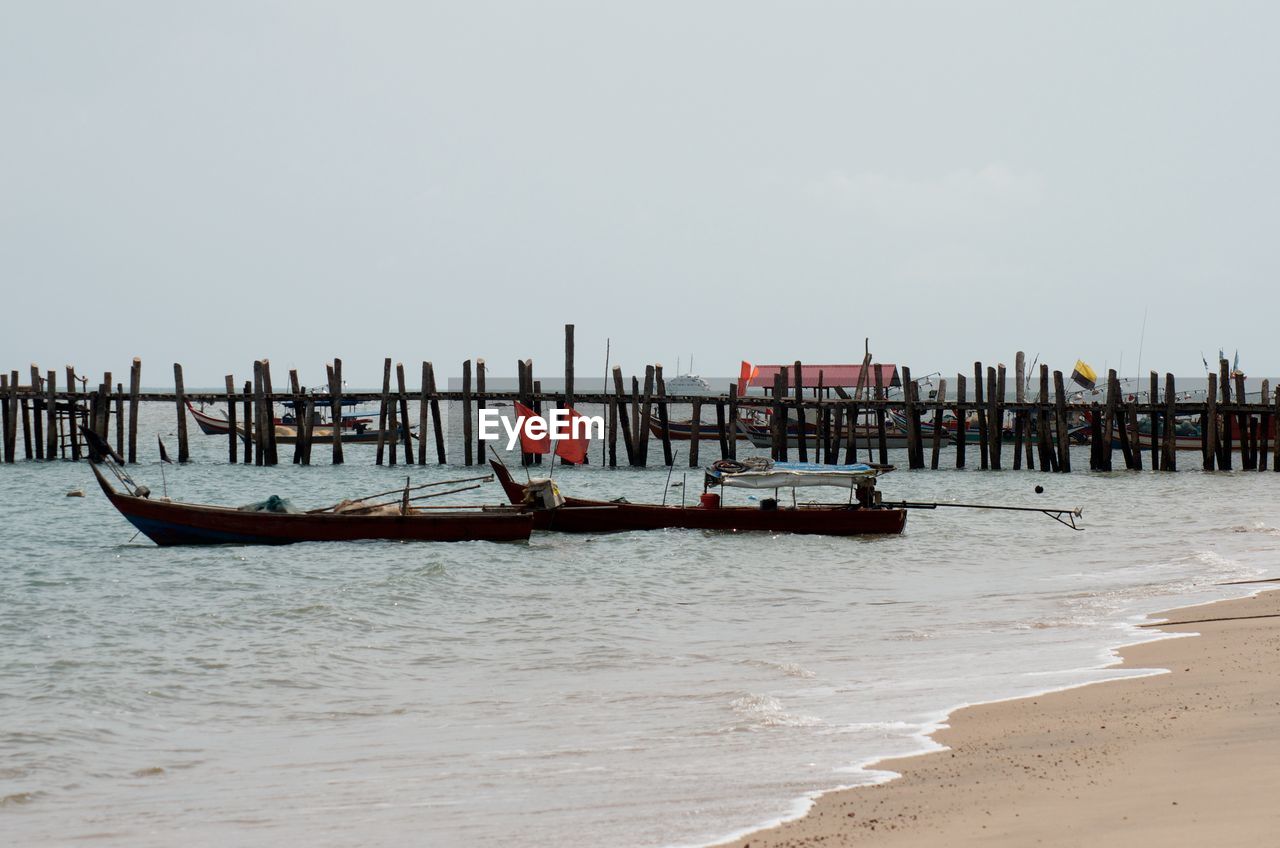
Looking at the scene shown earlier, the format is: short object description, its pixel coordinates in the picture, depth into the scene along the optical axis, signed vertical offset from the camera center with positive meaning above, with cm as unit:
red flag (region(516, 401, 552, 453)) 2406 -6
